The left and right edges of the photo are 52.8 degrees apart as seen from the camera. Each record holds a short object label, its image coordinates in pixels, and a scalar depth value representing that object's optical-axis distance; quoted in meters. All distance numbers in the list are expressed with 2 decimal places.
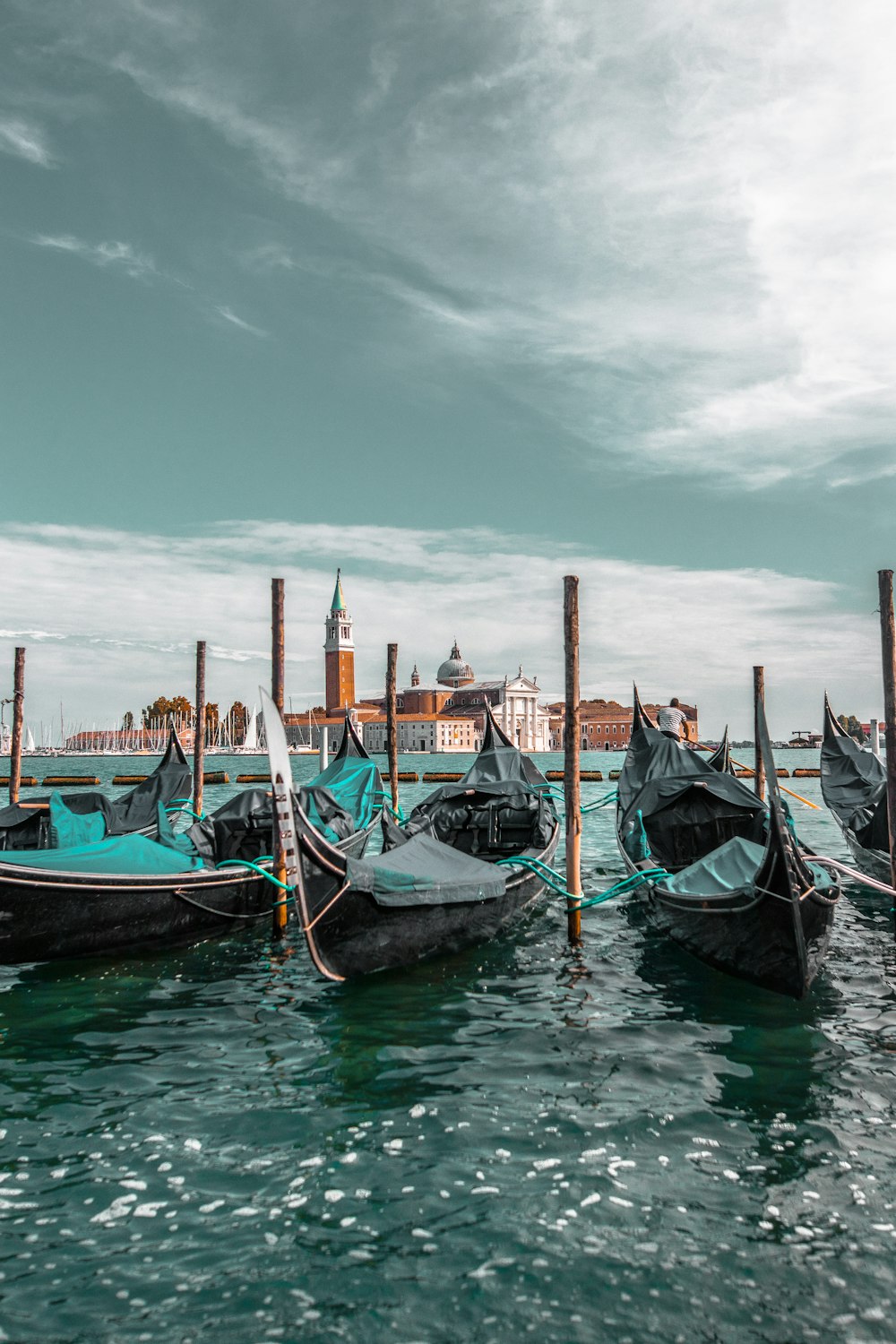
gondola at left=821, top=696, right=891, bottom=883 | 11.60
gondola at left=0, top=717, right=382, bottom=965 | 7.47
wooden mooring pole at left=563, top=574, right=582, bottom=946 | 8.73
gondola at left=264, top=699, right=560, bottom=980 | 6.48
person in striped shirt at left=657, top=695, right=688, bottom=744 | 13.36
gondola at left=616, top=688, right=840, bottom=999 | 6.31
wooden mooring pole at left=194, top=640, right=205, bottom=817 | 14.29
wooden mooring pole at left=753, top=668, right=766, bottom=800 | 14.55
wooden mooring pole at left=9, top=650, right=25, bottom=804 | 15.83
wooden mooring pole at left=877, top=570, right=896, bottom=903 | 8.78
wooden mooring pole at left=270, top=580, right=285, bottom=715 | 10.63
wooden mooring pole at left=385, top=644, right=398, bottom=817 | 17.08
